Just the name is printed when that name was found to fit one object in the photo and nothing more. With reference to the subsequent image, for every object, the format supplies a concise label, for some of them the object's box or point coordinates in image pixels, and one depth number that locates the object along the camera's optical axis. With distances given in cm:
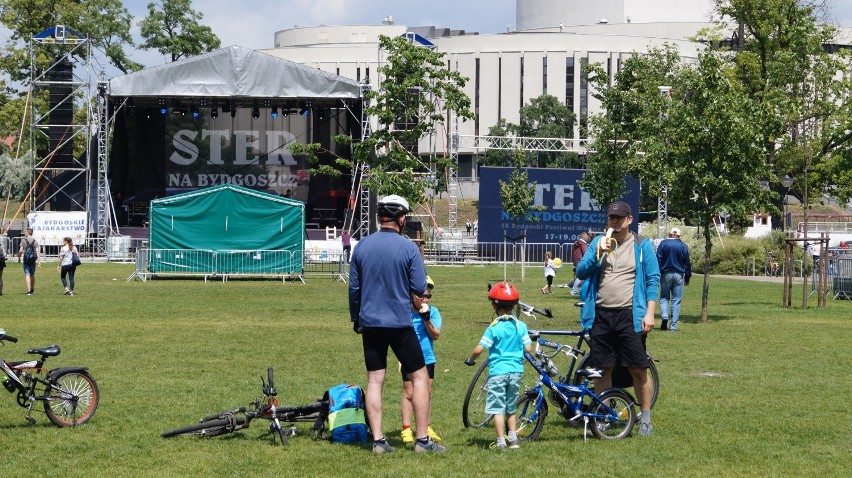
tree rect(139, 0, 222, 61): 7406
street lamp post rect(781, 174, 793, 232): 4376
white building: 12144
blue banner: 5159
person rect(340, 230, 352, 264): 4498
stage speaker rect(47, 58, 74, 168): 5202
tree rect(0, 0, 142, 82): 6825
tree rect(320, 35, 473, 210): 2980
